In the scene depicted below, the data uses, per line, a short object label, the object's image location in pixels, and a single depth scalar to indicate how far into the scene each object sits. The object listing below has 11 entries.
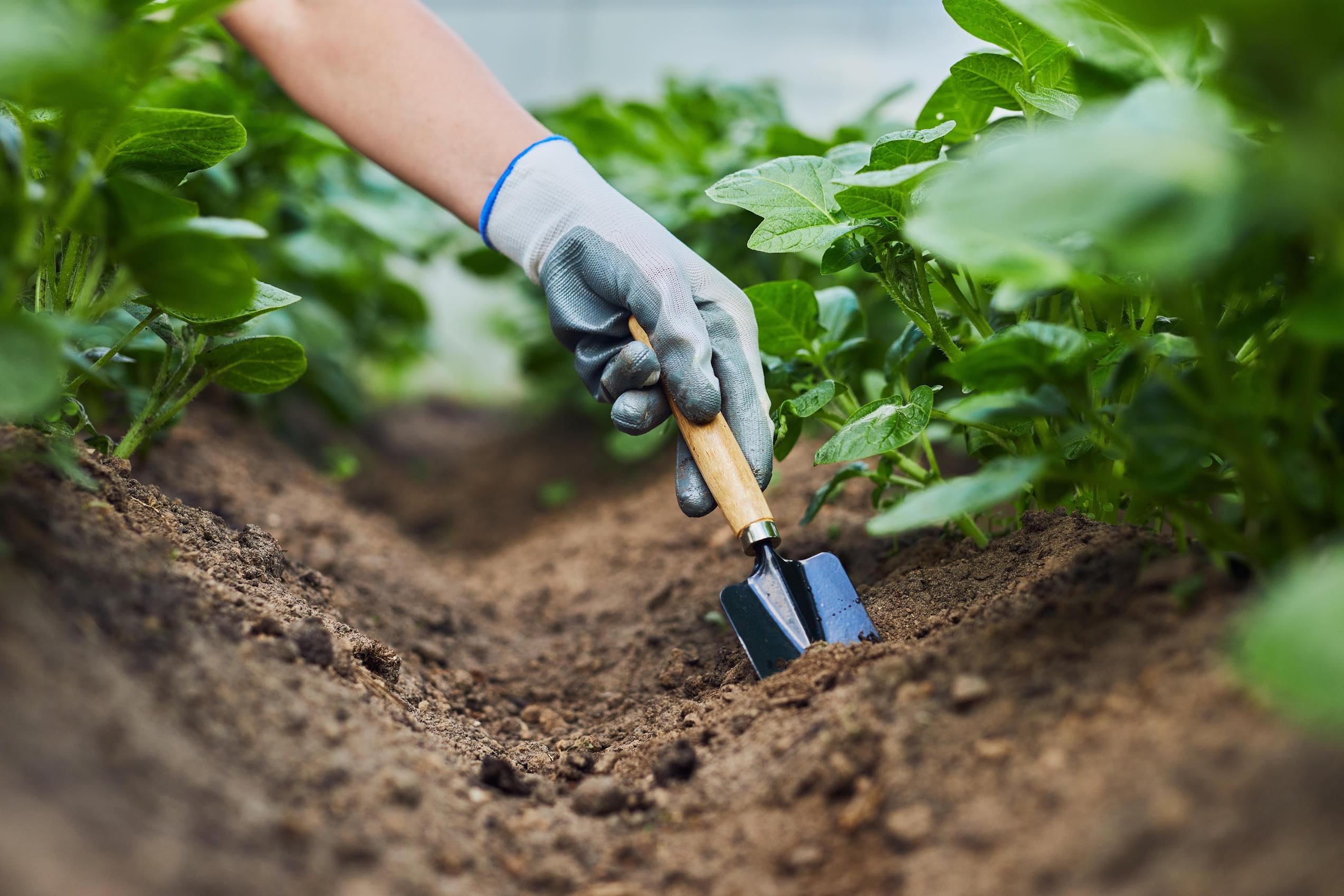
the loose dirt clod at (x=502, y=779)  0.82
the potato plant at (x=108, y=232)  0.75
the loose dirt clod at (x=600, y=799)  0.81
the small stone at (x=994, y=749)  0.76
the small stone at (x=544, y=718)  0.92
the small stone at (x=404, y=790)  0.77
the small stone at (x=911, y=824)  0.75
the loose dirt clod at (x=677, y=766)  0.82
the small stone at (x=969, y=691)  0.77
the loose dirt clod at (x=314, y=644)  0.83
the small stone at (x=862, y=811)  0.76
